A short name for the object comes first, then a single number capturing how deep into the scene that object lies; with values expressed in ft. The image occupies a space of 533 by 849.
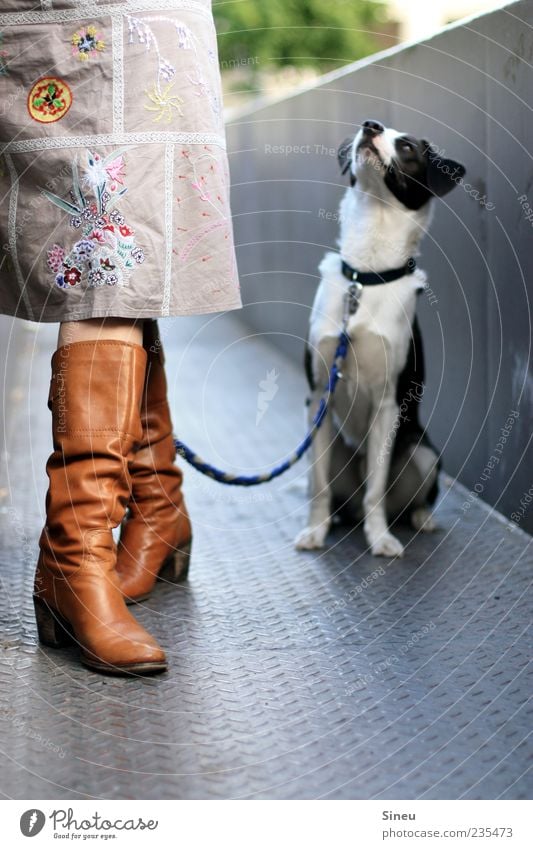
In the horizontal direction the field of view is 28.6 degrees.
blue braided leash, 10.16
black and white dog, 10.80
